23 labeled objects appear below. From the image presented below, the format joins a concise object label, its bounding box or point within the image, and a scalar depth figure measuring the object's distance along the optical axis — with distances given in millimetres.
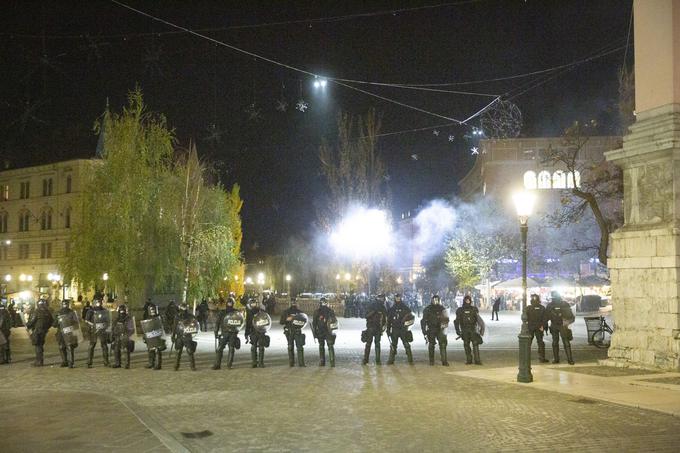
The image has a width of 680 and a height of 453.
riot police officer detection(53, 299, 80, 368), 18141
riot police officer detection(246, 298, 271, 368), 17453
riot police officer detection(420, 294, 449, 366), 17641
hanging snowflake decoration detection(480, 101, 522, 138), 30531
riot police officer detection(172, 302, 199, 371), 17125
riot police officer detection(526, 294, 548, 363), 18125
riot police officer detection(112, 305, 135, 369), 17969
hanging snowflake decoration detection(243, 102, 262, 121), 28372
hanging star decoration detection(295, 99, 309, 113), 25897
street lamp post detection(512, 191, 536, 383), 14267
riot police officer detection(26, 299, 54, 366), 18703
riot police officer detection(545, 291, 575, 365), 18016
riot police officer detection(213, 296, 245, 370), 17203
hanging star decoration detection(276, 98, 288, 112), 25061
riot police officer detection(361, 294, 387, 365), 17875
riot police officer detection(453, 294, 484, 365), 17531
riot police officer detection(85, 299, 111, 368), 18328
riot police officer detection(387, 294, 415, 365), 17734
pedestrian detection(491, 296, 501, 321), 39828
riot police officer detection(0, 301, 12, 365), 19469
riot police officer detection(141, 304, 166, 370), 17125
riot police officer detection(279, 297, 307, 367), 17562
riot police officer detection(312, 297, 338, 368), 17516
